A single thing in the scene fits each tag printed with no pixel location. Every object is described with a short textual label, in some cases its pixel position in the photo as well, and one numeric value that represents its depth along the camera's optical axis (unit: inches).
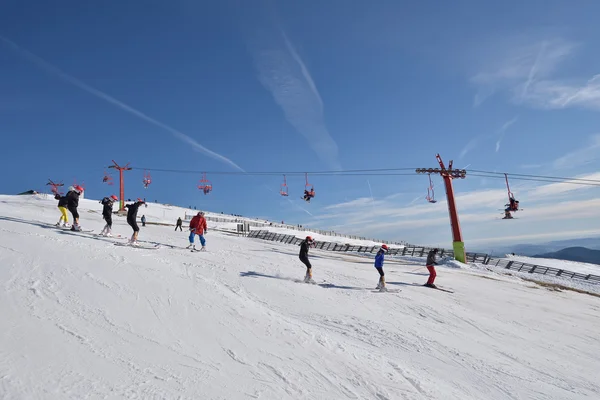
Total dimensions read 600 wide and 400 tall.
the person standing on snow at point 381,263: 523.8
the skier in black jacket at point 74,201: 667.4
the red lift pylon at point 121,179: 1802.4
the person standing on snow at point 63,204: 685.9
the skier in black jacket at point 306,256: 529.2
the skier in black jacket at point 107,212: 666.2
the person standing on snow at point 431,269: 613.6
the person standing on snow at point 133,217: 608.4
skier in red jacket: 651.5
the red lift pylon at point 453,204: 1099.3
